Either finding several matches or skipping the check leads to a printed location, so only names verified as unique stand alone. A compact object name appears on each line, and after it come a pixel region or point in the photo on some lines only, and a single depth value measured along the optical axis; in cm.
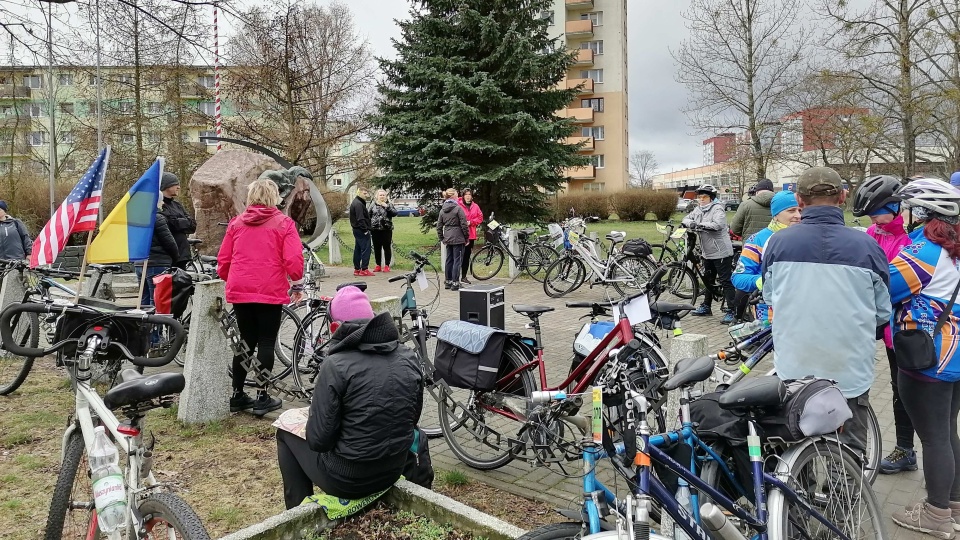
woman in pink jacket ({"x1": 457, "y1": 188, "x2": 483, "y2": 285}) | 1430
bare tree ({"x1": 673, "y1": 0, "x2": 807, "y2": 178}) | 2447
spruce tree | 1809
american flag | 369
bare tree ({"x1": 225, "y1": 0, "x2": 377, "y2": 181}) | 2120
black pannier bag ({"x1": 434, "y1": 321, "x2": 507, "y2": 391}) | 431
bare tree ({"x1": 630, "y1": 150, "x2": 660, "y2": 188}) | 6439
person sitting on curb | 323
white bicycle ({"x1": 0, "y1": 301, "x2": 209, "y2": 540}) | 255
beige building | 5281
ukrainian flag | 390
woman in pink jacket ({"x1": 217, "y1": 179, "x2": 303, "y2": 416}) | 544
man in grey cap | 308
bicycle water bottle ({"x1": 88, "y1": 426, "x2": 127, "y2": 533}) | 259
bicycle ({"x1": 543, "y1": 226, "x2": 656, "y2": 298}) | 1155
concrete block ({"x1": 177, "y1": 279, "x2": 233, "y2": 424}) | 541
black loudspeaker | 557
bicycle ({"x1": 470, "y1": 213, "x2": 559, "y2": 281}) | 1407
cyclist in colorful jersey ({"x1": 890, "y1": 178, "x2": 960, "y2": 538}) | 338
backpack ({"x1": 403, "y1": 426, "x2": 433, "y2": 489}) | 369
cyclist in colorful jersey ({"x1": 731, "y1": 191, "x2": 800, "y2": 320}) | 536
